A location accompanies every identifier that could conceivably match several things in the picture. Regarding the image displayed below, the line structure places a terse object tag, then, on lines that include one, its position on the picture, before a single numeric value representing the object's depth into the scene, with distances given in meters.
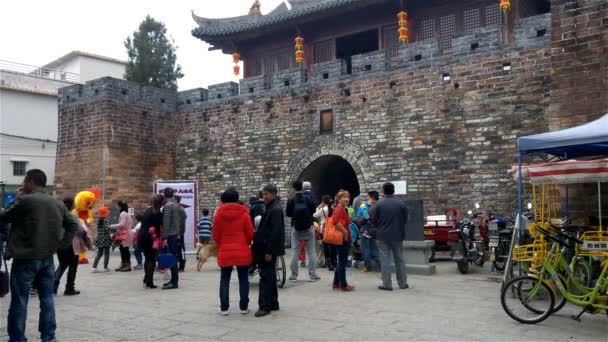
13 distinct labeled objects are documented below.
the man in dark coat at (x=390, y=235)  6.48
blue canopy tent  5.08
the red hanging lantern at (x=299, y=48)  15.30
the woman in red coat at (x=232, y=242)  4.99
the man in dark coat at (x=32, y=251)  3.88
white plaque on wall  11.42
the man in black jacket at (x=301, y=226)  6.85
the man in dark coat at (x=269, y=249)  5.08
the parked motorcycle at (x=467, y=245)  7.96
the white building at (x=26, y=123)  23.33
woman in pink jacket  8.86
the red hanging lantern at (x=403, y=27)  13.49
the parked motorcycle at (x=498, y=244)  7.34
